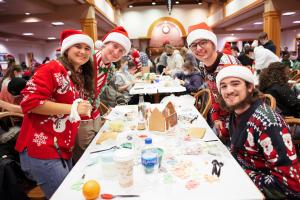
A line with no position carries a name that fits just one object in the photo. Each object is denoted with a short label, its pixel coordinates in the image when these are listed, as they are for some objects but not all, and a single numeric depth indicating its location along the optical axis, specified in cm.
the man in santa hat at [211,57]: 238
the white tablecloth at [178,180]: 119
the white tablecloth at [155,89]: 484
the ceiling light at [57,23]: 994
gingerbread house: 212
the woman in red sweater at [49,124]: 149
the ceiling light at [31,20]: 828
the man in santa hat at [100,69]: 228
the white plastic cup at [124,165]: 121
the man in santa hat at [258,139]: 133
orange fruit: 118
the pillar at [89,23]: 740
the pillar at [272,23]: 739
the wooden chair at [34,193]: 214
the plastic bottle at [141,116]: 223
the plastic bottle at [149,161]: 138
